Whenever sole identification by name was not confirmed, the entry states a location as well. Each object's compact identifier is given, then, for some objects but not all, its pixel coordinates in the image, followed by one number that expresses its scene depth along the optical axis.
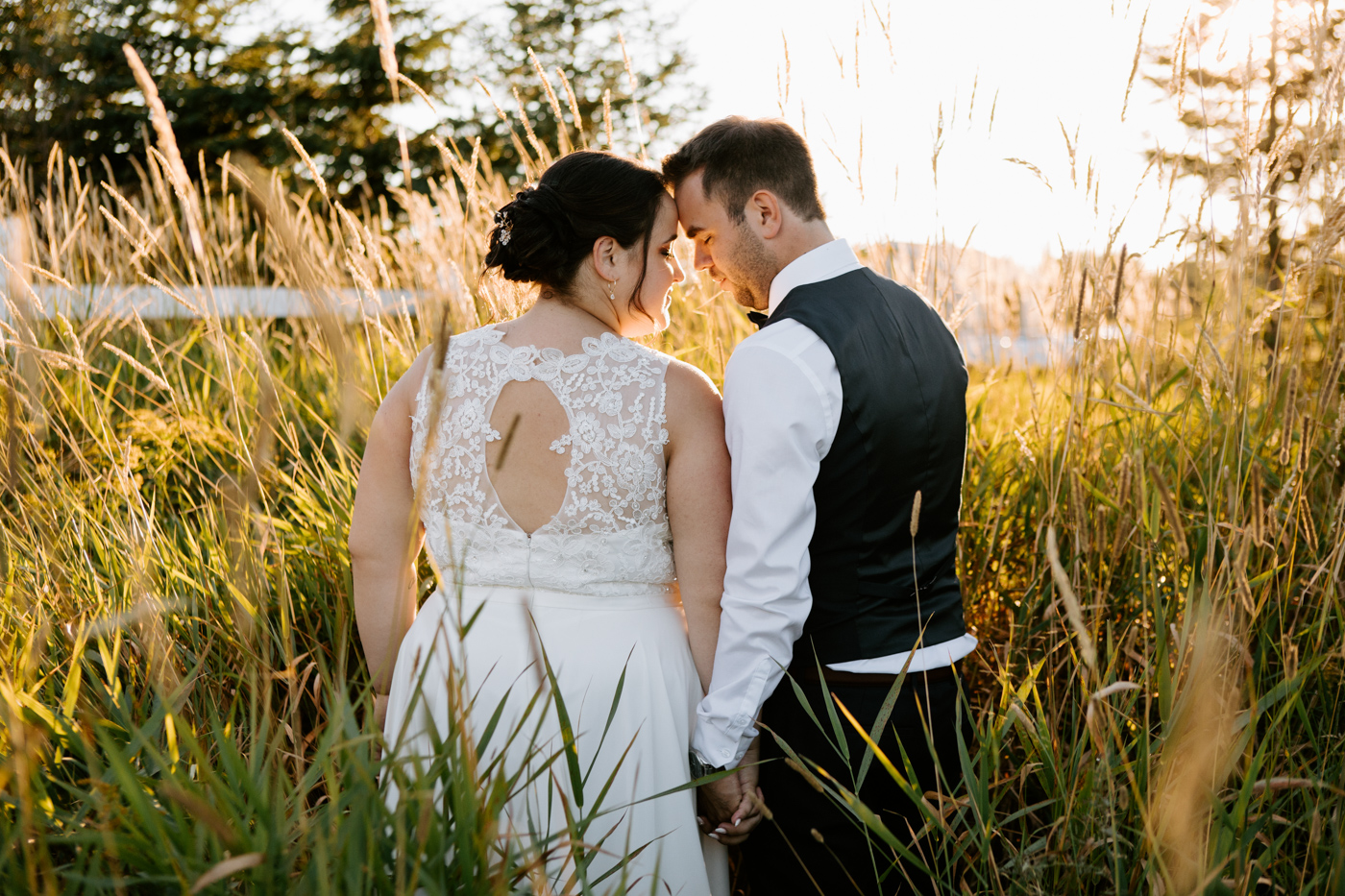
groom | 1.45
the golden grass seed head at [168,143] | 1.89
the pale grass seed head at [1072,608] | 0.83
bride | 1.50
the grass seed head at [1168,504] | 0.91
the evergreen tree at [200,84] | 14.48
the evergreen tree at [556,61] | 13.87
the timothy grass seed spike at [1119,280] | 1.86
